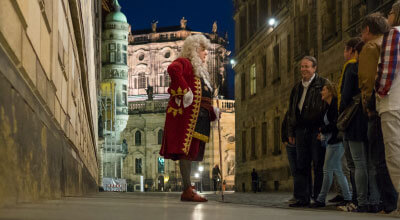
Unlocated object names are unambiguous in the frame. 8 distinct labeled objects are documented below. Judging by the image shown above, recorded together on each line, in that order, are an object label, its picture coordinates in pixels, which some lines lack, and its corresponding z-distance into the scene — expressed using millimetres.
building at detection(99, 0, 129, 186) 69062
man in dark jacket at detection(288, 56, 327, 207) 7969
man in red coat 8445
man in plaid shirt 5656
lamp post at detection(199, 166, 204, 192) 70088
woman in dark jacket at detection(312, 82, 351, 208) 7914
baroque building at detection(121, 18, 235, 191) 76125
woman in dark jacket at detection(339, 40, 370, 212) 6828
